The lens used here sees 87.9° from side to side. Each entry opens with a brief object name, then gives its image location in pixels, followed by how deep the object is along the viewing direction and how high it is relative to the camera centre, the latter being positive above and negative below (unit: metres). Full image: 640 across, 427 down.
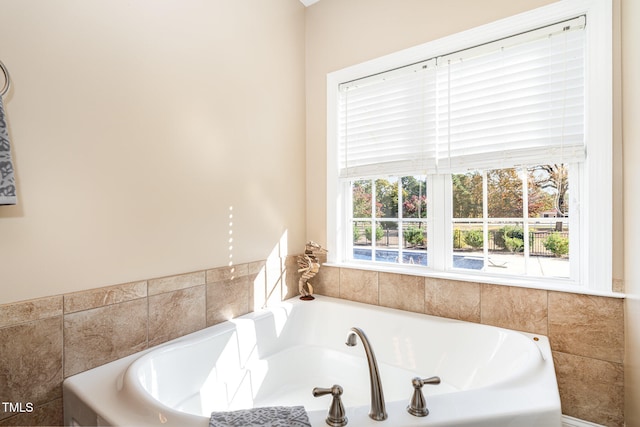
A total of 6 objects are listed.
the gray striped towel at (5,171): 1.07 +0.13
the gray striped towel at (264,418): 0.98 -0.63
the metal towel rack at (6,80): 1.16 +0.46
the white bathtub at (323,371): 1.04 -0.73
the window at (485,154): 1.67 +0.33
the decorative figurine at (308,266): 2.44 -0.42
